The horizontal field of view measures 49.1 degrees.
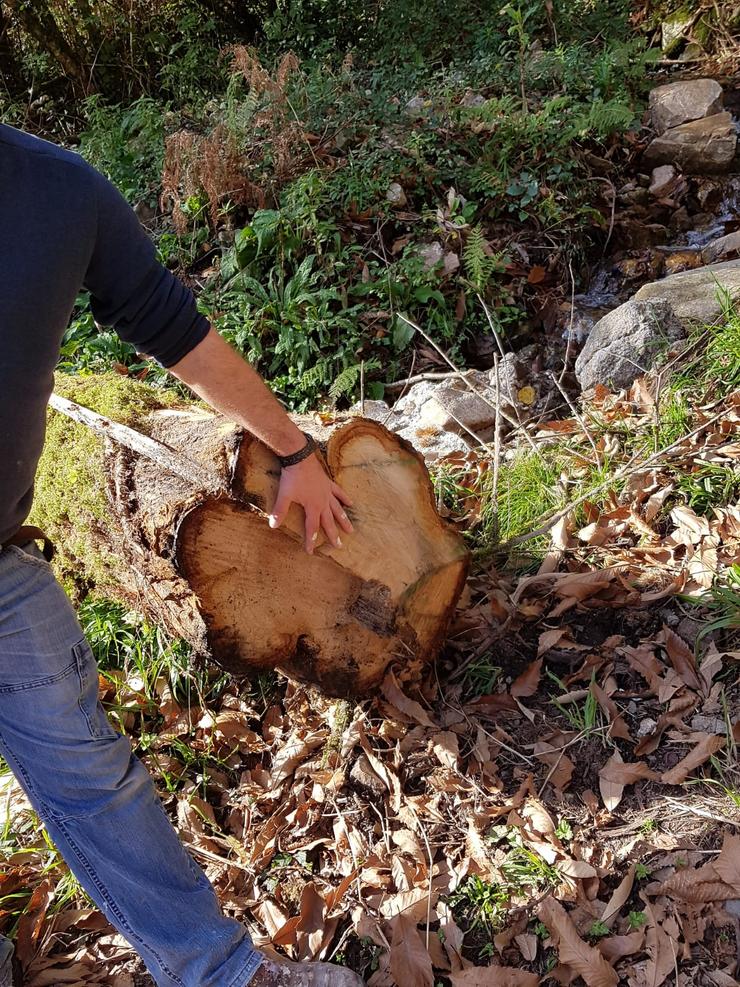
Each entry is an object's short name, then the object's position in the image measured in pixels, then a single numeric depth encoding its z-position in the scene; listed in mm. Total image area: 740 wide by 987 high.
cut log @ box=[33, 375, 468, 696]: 2283
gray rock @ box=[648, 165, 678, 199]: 6090
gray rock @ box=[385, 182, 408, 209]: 5543
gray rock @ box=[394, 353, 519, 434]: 4125
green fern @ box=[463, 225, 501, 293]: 4906
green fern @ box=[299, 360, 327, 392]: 4645
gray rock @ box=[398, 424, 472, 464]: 3928
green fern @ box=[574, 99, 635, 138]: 5750
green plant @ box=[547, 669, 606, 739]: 2475
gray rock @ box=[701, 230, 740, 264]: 5420
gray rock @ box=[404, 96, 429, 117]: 6234
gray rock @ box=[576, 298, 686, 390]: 3953
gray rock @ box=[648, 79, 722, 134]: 6496
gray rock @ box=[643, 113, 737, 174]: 6262
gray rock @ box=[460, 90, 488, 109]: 6340
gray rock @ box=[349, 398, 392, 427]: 4441
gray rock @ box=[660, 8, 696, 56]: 7781
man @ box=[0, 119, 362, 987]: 1798
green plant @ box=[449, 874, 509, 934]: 2150
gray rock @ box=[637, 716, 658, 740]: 2424
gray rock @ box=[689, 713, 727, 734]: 2350
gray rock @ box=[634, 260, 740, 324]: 3980
